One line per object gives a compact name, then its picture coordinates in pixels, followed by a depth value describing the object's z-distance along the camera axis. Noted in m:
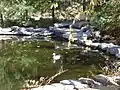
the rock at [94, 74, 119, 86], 7.12
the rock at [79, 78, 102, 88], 7.05
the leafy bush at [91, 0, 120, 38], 11.36
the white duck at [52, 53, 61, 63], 10.26
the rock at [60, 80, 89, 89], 6.91
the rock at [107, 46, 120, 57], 10.49
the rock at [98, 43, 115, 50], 11.46
